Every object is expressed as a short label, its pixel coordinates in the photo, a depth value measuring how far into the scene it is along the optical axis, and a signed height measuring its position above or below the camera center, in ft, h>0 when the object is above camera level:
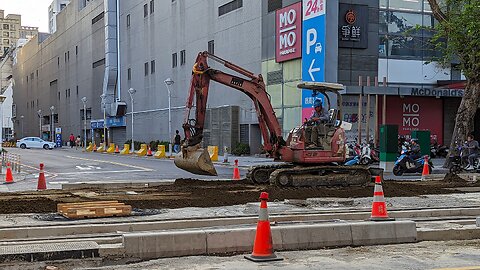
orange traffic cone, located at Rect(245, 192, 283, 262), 26.23 -4.95
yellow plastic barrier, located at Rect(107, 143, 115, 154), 195.44 -8.14
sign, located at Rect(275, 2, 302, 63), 131.11 +19.51
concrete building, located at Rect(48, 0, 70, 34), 503.28 +93.72
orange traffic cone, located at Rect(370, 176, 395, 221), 36.22 -4.81
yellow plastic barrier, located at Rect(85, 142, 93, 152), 217.75 -8.72
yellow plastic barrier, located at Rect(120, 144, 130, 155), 183.73 -8.19
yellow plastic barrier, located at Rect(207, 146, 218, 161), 130.22 -6.43
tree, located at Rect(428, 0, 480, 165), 83.56 +10.82
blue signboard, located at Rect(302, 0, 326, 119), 122.52 +15.71
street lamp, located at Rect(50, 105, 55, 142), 362.16 -5.26
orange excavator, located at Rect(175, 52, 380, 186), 59.16 -2.16
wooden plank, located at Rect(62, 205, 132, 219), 37.86 -5.44
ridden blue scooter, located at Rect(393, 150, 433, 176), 83.35 -5.53
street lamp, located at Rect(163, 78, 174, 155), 157.38 +10.60
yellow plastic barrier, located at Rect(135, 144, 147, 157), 169.07 -7.55
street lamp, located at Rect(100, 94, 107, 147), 258.98 +9.99
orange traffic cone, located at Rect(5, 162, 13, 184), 75.90 -6.45
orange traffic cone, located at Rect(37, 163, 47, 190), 61.79 -5.93
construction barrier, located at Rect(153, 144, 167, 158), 150.56 -7.20
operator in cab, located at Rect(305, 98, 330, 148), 60.39 -0.16
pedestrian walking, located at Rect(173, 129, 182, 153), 150.51 -4.87
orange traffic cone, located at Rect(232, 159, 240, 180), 74.59 -6.07
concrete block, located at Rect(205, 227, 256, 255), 28.99 -5.48
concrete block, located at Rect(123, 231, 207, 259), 27.94 -5.46
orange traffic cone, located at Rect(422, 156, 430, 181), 75.87 -5.58
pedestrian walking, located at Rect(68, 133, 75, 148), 276.94 -8.22
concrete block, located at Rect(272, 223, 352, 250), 30.01 -5.48
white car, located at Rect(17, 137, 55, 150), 250.98 -8.41
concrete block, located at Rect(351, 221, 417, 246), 31.36 -5.54
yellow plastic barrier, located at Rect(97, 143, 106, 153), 205.49 -8.54
